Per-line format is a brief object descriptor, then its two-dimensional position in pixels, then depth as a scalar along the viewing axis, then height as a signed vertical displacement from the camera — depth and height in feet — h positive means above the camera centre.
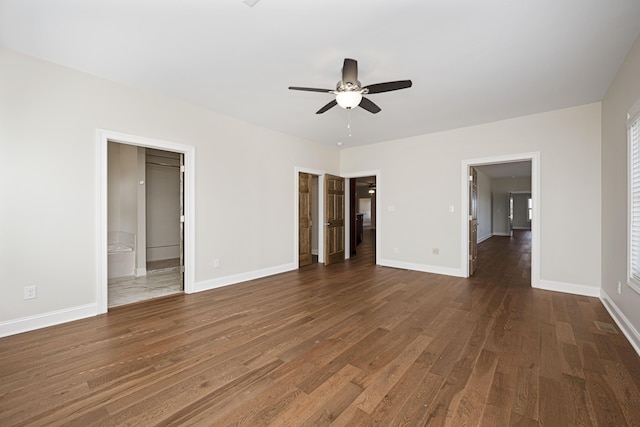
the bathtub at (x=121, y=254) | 15.89 -2.42
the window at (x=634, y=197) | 8.49 +0.53
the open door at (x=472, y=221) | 16.79 -0.48
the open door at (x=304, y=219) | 19.45 -0.44
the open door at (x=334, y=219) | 20.63 -0.46
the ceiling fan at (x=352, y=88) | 8.68 +4.08
